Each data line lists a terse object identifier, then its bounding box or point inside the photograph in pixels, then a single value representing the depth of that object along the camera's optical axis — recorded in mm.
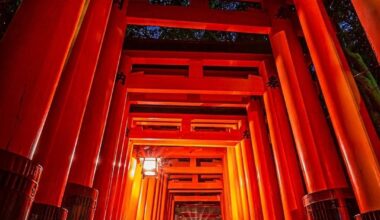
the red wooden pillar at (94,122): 3172
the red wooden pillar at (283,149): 4941
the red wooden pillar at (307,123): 3615
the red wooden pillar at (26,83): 1520
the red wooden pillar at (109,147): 4629
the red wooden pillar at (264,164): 6168
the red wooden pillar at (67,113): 2588
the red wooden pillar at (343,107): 2857
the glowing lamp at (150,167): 9289
